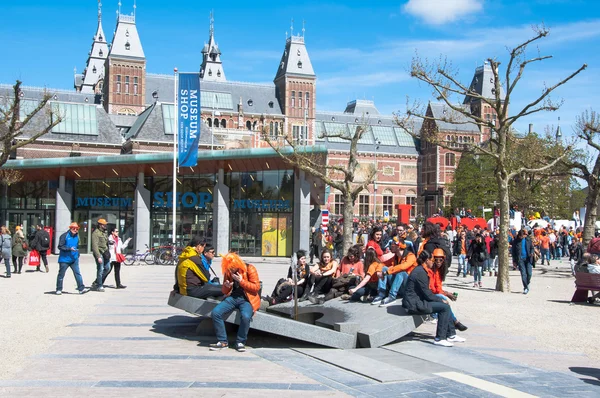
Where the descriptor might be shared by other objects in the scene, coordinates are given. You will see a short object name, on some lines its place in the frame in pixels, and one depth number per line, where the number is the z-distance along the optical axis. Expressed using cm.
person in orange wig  942
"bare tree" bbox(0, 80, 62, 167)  2470
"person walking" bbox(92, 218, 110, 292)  1611
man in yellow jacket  1064
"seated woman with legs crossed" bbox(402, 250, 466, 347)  996
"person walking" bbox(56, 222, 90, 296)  1558
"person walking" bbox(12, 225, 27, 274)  2178
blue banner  3022
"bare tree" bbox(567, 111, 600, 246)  2359
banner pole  3049
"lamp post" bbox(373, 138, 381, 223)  10246
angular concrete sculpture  941
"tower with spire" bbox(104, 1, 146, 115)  9356
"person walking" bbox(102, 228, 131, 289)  1708
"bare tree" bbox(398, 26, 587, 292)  1722
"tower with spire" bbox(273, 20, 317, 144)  10081
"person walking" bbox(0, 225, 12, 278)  2067
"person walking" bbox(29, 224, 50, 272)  2222
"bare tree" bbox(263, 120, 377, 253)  2454
